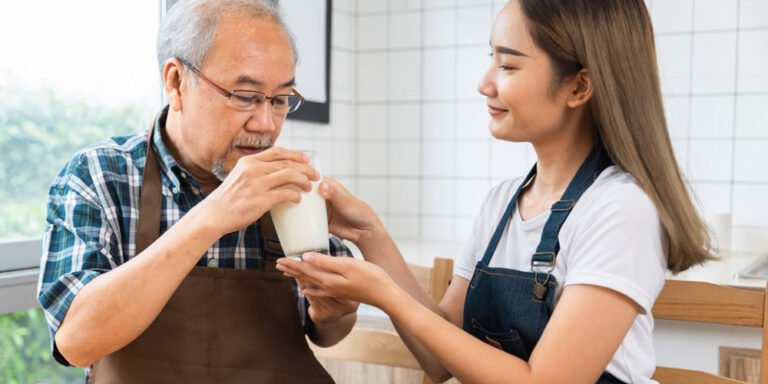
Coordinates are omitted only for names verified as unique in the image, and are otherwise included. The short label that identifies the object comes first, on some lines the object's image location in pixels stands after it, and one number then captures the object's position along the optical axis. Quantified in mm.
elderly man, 1142
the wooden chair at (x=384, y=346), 1496
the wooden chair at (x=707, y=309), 1268
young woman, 1096
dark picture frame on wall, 2750
